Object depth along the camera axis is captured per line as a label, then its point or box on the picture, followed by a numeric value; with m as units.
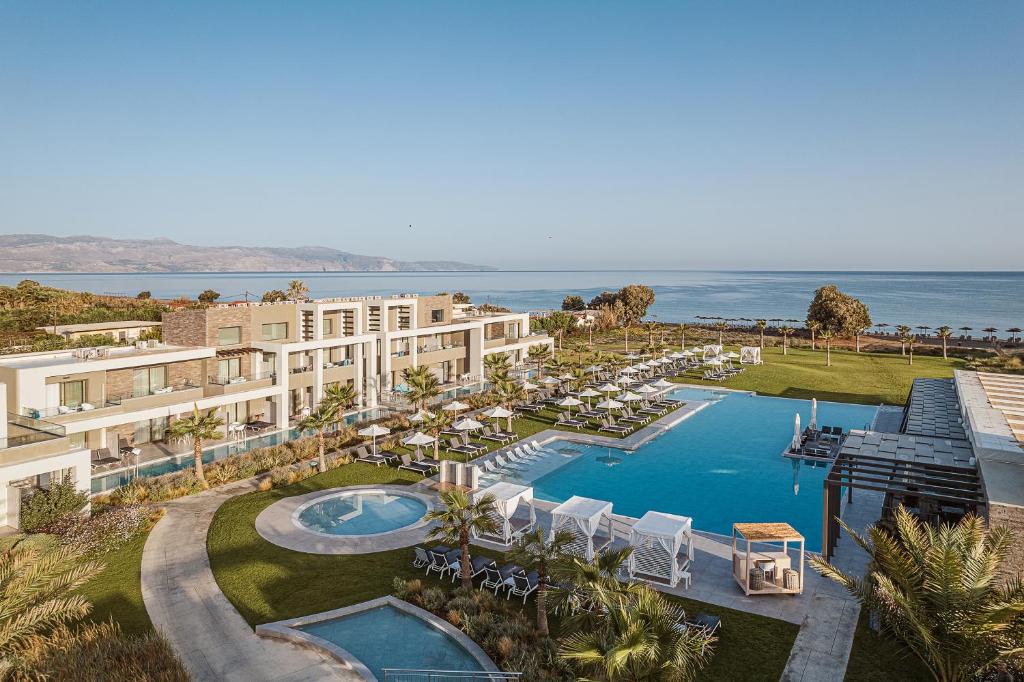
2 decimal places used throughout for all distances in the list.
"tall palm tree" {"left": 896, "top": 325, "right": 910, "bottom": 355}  53.22
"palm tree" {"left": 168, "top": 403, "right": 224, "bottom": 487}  20.09
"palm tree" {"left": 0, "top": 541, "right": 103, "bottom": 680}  8.84
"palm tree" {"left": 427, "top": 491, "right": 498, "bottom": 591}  13.00
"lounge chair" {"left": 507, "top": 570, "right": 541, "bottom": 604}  13.26
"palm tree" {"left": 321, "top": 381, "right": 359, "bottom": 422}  23.98
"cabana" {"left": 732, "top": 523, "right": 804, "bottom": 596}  13.13
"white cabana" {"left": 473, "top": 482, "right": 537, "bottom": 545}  16.10
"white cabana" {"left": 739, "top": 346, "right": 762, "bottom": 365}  49.31
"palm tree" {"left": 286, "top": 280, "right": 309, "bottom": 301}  45.93
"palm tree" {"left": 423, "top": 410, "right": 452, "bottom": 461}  23.14
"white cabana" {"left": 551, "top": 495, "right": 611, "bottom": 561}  14.89
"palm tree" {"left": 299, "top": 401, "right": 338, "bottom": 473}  21.92
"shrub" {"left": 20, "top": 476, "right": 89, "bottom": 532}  16.15
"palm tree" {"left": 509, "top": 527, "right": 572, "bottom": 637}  11.08
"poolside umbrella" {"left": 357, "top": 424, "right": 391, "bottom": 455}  24.46
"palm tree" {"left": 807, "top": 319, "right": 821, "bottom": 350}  58.66
